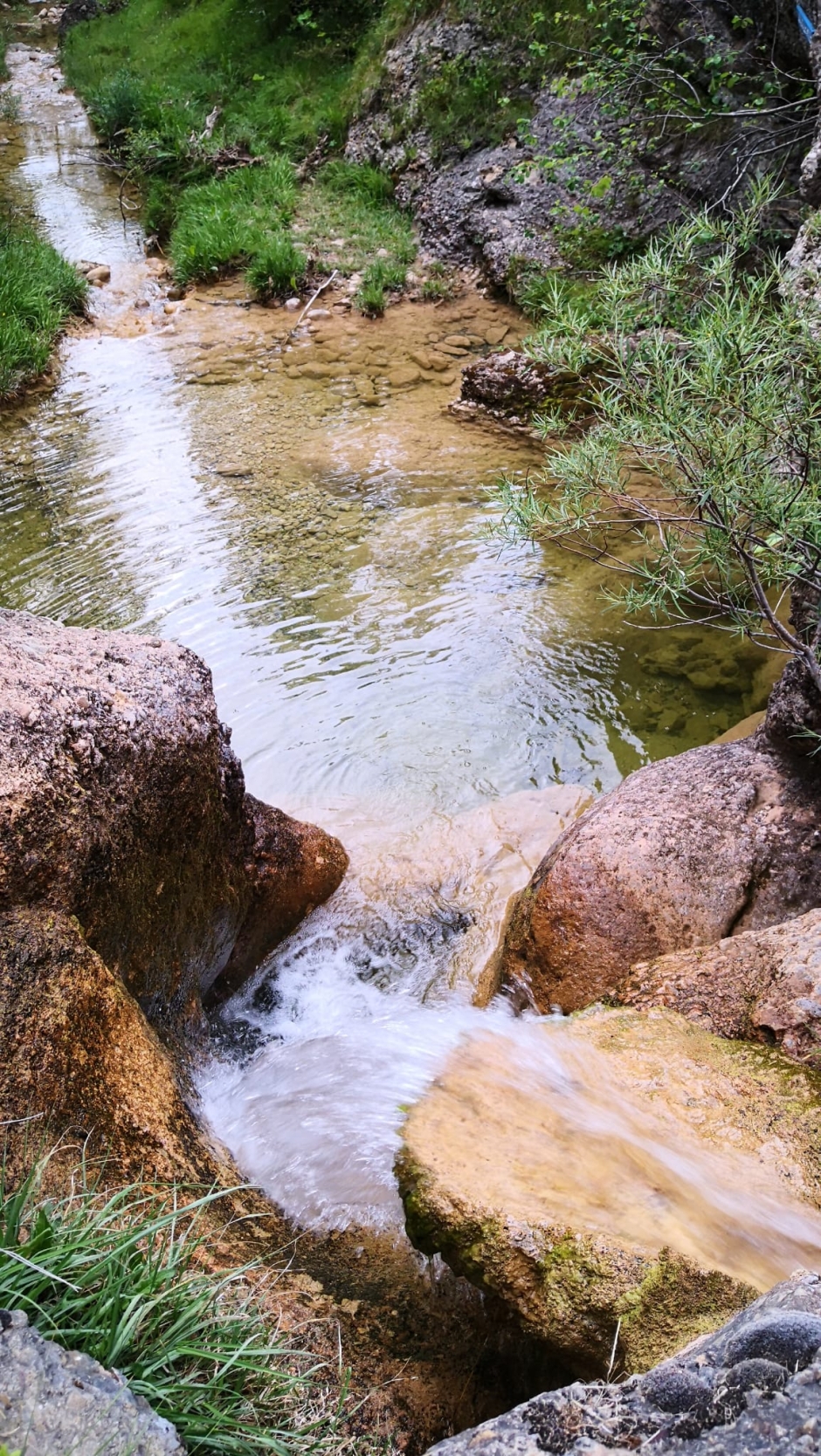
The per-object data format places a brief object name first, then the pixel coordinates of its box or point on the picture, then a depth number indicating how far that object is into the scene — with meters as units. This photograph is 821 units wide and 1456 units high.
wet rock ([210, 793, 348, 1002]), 4.11
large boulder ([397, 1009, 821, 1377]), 2.23
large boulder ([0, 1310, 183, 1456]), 1.60
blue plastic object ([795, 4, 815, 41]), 6.87
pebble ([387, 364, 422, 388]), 9.91
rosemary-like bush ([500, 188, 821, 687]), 4.11
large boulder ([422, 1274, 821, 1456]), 1.46
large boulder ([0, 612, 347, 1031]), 2.66
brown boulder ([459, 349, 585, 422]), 8.89
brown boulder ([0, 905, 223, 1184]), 2.33
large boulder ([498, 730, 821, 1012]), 3.93
